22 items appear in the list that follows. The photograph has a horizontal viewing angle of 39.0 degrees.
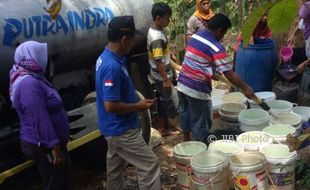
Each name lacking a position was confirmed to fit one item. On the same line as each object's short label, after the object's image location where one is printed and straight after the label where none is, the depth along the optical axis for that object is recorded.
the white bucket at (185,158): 4.00
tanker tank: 4.12
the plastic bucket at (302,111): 4.85
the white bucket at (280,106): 4.81
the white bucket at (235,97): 5.25
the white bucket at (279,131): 4.05
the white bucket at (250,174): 3.61
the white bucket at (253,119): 4.47
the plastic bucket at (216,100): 5.23
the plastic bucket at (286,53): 5.87
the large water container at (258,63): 5.88
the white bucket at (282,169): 3.70
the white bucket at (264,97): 5.16
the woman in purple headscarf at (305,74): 5.26
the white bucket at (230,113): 4.93
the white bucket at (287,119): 4.45
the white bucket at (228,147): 3.90
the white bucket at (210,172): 3.68
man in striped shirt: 4.37
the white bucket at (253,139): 4.01
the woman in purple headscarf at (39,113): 3.31
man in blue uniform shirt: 3.49
